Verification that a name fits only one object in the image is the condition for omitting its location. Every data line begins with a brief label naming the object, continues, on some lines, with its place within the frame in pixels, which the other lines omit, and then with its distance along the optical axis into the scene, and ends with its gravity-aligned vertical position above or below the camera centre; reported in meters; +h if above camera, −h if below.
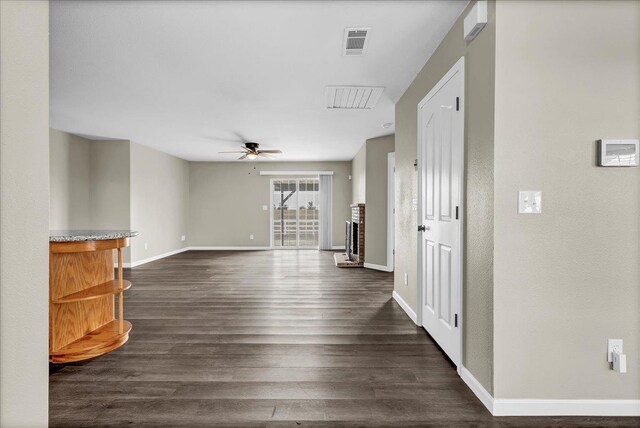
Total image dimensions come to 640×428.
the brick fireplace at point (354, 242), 6.27 -0.63
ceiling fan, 6.06 +1.18
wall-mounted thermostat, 1.74 +0.33
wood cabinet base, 2.38 -0.64
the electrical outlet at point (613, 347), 1.76 -0.74
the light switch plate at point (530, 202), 1.78 +0.06
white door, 2.25 +0.04
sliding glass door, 9.02 +0.09
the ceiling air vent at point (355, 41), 2.41 +1.36
